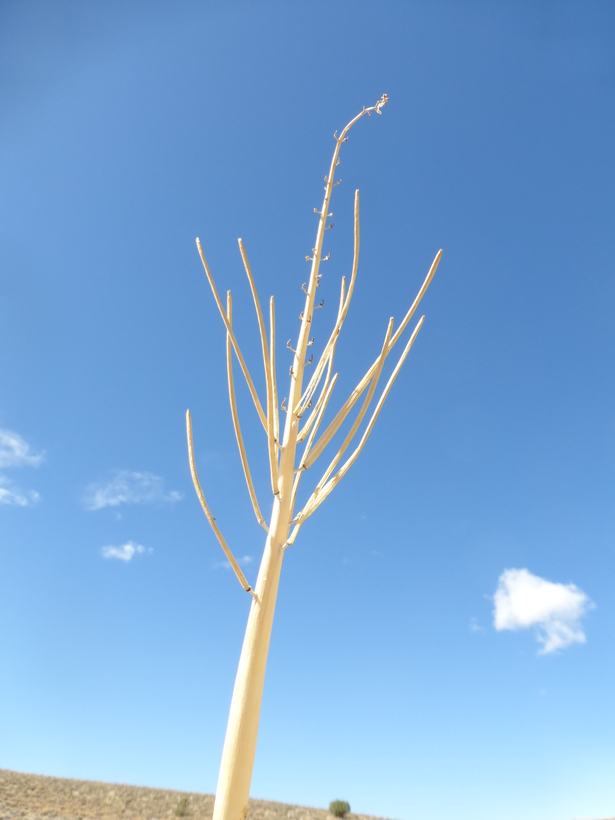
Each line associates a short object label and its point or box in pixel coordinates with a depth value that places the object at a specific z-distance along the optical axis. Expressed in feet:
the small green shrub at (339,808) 58.54
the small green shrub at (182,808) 56.29
